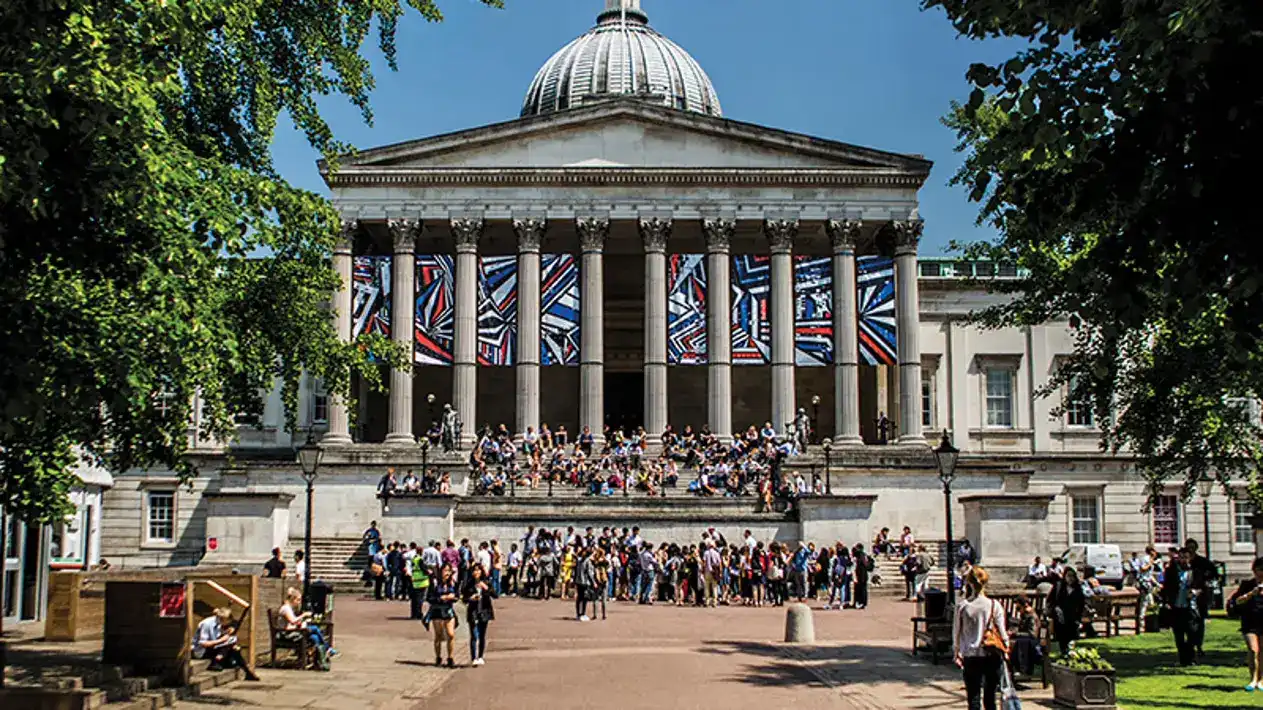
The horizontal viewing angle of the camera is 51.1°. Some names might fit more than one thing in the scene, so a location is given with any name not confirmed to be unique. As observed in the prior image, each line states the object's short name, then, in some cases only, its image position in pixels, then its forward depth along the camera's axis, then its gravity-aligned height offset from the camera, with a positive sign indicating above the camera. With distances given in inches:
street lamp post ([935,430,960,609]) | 965.8 +15.7
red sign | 684.7 -65.7
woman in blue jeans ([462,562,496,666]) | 841.2 -81.9
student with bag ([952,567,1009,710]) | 564.7 -69.2
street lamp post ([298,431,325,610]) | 1068.8 +14.5
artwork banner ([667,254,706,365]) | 2006.6 +259.6
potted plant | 631.8 -95.0
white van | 1727.4 -104.9
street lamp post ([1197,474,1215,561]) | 1668.3 -6.8
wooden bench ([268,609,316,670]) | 806.5 -100.0
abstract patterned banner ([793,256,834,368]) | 2022.6 +259.1
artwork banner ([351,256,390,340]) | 2003.0 +278.7
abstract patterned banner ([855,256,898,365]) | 2020.2 +261.2
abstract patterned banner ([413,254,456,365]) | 2005.4 +255.6
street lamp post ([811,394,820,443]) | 2234.0 +107.6
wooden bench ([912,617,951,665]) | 834.2 -99.0
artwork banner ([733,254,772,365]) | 2016.5 +263.0
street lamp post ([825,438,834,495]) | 1620.3 +10.3
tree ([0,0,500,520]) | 457.4 +113.3
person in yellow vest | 1146.7 -92.2
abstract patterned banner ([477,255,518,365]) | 2011.6 +258.7
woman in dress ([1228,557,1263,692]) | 683.4 -72.4
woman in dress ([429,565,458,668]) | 832.9 -81.9
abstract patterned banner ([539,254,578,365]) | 2010.3 +255.4
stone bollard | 956.6 -104.5
